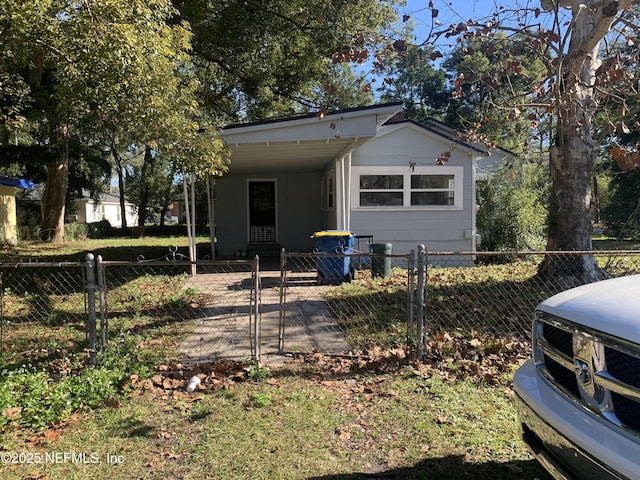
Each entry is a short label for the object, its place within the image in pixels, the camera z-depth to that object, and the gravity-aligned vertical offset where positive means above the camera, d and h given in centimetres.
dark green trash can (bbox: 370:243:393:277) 915 -91
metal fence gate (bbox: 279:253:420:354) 515 -130
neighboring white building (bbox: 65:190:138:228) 3772 +120
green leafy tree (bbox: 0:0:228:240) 559 +210
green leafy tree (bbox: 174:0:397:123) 1180 +521
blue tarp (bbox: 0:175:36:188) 1711 +162
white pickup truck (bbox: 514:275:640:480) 181 -78
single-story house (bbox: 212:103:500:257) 880 +116
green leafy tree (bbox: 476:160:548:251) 1312 +10
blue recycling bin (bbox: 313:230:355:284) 874 -77
